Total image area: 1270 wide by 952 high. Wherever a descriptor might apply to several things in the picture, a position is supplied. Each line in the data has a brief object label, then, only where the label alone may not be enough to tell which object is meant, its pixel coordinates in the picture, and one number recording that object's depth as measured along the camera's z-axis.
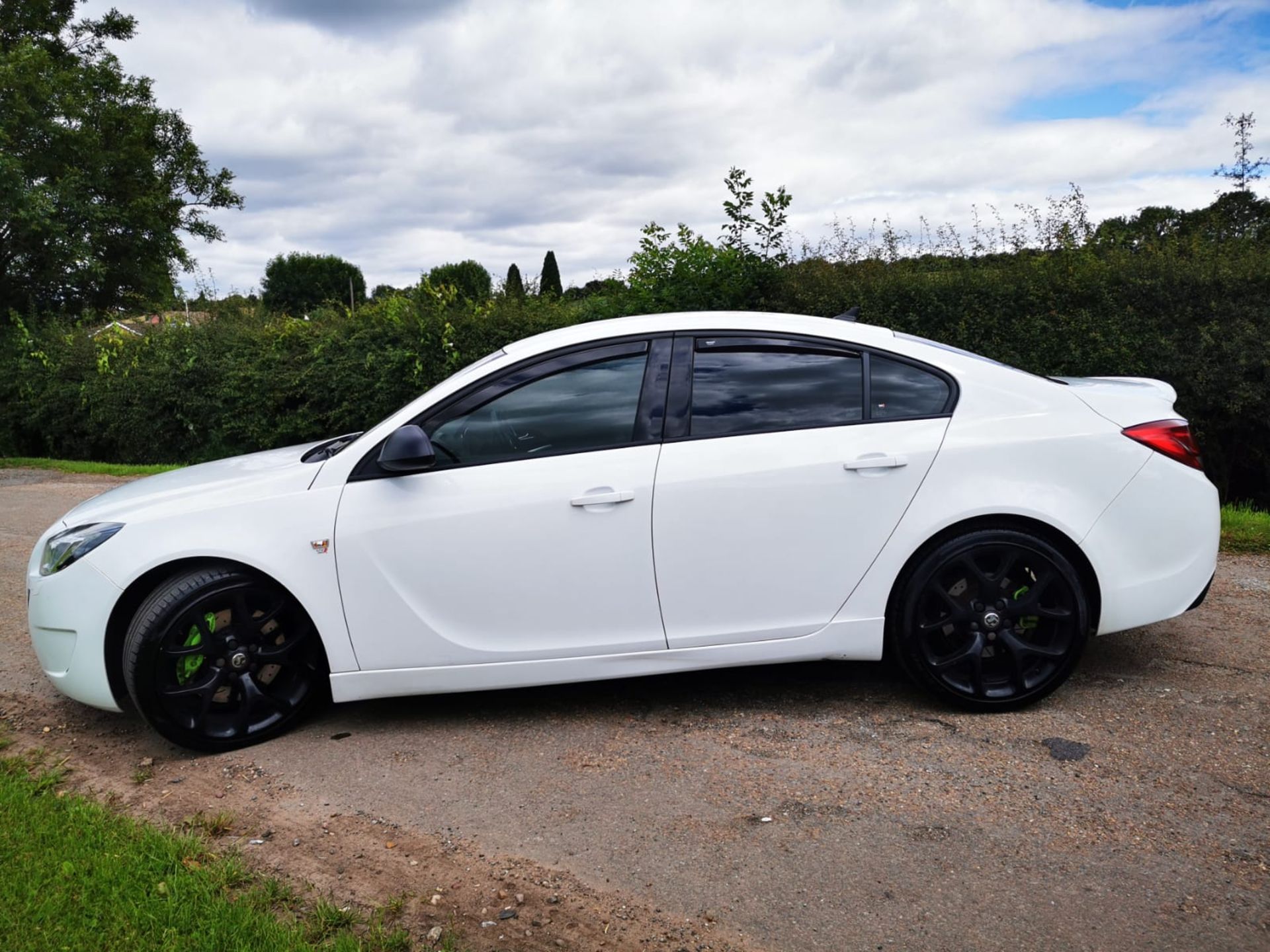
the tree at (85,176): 19.58
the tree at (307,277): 81.81
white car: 3.83
